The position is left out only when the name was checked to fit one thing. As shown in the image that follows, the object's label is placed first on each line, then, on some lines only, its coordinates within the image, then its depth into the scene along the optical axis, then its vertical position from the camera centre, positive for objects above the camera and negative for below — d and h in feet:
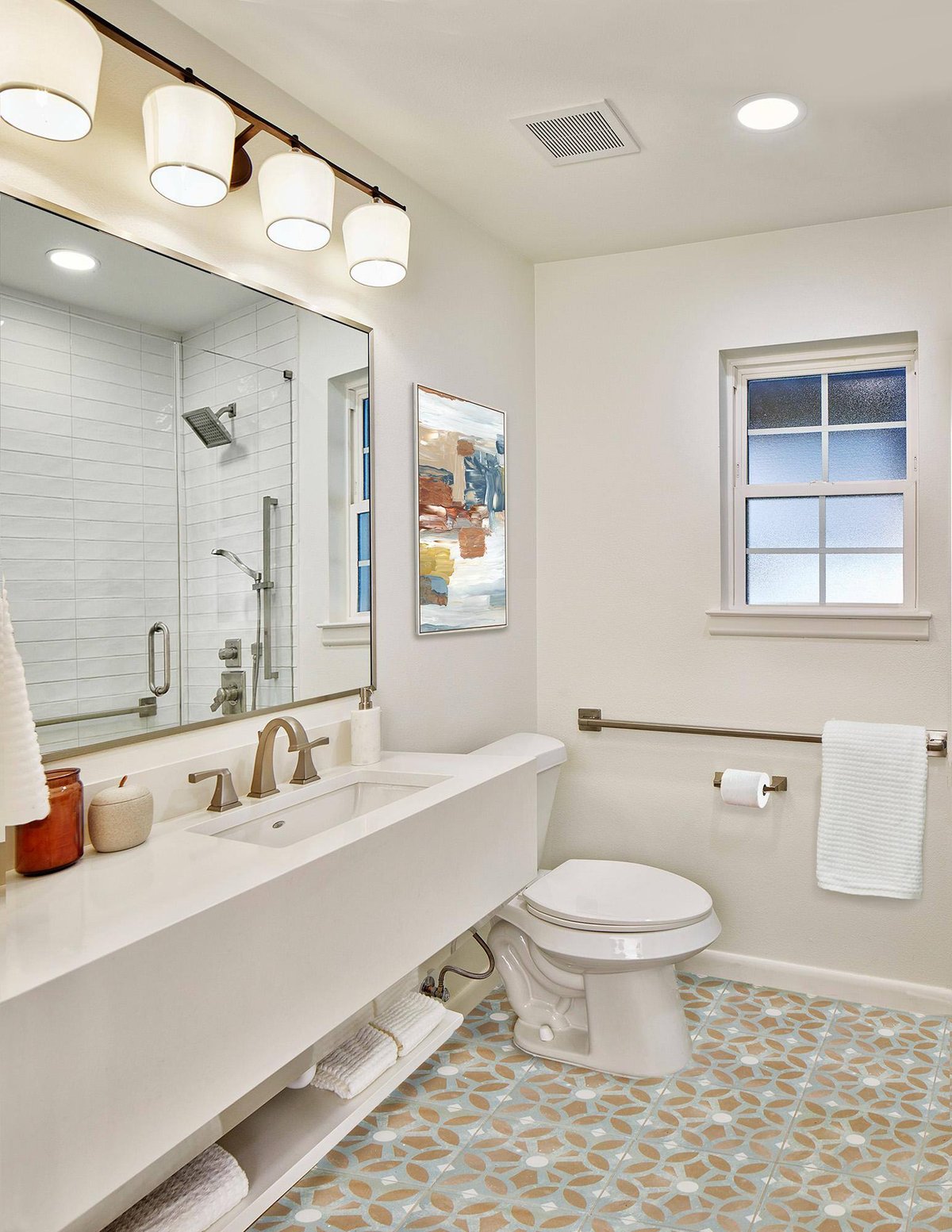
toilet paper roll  8.69 -1.87
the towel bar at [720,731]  8.29 -1.37
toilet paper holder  8.84 -1.85
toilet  7.36 -3.12
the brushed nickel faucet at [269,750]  5.84 -1.00
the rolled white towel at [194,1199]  4.67 -3.20
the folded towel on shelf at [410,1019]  6.43 -3.10
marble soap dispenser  6.82 -1.04
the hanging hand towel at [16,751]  3.85 -0.64
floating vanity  3.28 -1.66
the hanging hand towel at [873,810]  8.22 -2.00
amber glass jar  4.29 -1.12
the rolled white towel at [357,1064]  5.86 -3.10
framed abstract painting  8.07 +0.81
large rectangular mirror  4.65 +0.69
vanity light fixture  4.16 +2.56
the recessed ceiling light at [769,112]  6.43 +3.53
